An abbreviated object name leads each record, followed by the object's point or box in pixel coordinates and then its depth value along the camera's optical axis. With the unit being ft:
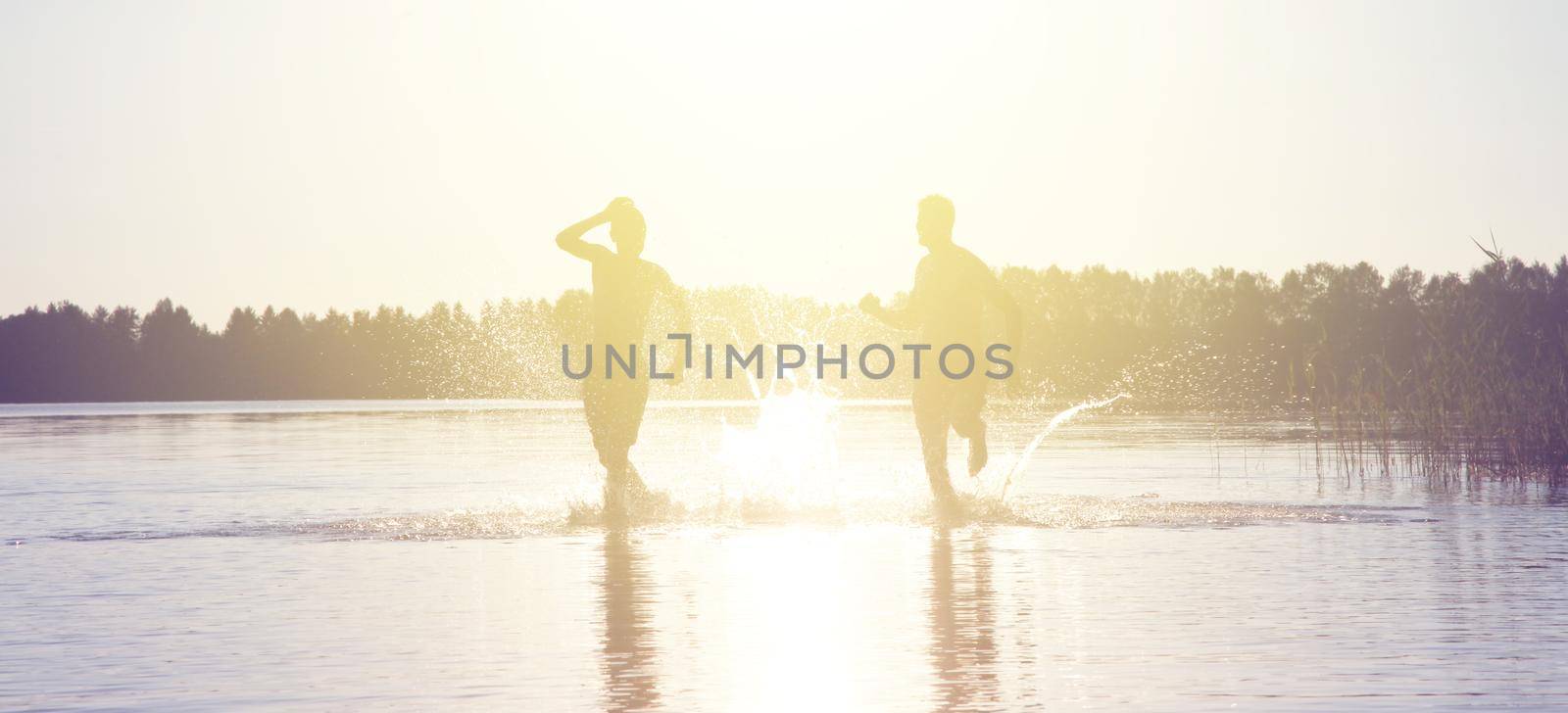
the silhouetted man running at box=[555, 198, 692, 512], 57.47
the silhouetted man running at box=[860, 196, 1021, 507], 56.70
